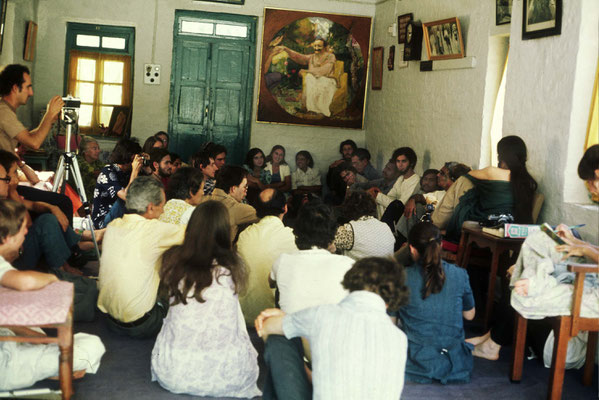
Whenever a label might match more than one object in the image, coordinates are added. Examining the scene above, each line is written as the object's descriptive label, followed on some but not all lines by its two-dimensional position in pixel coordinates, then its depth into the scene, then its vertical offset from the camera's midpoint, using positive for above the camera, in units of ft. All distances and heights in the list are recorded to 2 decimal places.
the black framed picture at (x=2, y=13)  25.49 +3.34
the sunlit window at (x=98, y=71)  32.96 +2.07
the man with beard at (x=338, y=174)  30.45 -1.73
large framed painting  33.86 +3.15
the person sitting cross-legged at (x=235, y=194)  17.10 -1.62
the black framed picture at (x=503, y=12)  20.59 +3.94
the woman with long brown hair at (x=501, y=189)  16.80 -0.99
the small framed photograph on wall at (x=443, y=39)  23.53 +3.56
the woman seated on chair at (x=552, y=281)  12.07 -2.21
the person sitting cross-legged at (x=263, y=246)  15.35 -2.47
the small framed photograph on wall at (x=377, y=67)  32.50 +3.24
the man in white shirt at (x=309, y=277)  11.46 -2.31
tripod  18.28 -1.41
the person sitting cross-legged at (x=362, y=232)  15.99 -2.10
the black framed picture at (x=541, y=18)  16.29 +3.12
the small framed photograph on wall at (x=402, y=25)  28.22 +4.58
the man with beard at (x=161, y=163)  21.80 -1.28
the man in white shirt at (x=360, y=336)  8.05 -2.27
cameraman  16.58 -0.17
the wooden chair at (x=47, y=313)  9.50 -2.68
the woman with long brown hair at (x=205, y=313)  11.53 -3.06
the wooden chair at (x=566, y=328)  11.78 -2.88
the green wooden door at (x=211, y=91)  33.58 +1.56
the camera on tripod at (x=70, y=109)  18.07 +0.10
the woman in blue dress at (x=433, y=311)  12.73 -3.03
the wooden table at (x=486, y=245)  15.31 -2.14
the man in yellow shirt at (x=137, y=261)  13.64 -2.70
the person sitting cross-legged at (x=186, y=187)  16.88 -1.50
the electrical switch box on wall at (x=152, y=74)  33.35 +2.13
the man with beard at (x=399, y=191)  22.85 -1.62
